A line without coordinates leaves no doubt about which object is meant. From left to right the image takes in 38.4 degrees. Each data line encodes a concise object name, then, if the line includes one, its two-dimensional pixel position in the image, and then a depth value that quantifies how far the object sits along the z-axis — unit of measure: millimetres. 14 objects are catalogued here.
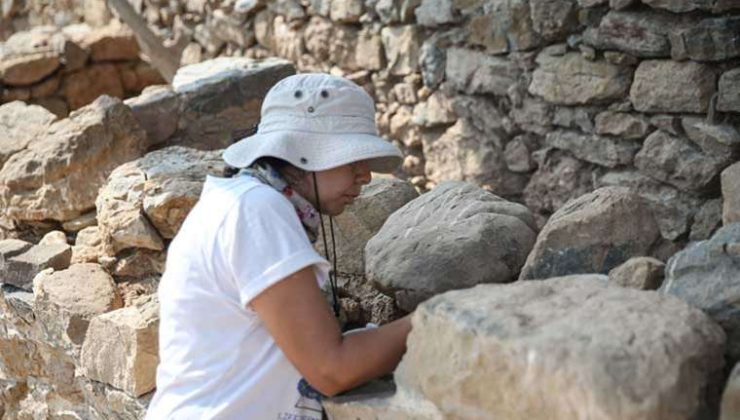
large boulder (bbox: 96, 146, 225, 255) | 3176
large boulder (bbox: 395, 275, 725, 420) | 1399
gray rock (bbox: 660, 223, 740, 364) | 1652
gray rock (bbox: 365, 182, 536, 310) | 2201
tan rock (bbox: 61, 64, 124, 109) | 7559
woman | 1816
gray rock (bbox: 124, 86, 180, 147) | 4312
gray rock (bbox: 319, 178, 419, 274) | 2793
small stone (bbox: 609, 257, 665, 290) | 1838
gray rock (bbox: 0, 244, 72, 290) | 3535
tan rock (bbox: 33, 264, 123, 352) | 3193
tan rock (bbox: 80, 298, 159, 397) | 2814
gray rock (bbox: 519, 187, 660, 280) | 2084
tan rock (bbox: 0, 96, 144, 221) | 3836
